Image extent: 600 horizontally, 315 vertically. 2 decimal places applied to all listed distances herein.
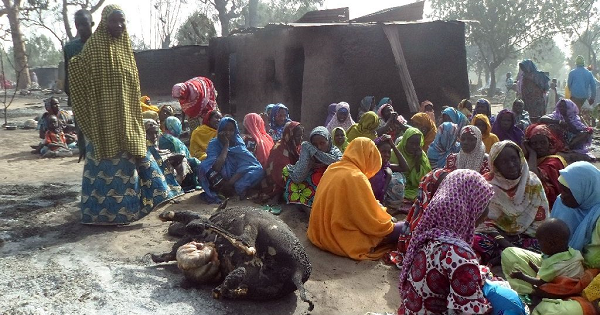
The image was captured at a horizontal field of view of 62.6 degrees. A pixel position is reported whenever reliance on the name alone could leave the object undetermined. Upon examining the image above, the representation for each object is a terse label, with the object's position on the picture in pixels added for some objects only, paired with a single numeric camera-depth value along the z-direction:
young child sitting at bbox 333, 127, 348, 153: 7.02
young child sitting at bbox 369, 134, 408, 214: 6.05
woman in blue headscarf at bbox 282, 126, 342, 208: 5.98
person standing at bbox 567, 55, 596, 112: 12.49
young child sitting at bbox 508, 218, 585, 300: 3.22
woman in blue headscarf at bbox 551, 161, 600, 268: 3.35
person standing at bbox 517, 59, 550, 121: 10.48
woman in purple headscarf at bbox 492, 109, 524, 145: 6.98
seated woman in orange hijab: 4.98
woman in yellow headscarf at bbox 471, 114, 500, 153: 6.80
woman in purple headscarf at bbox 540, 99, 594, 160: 7.08
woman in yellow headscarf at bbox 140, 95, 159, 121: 7.91
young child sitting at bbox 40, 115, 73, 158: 10.37
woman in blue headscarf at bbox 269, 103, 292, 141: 8.53
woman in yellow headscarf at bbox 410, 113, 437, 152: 7.77
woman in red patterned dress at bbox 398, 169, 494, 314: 2.69
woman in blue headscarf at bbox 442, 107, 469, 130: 8.27
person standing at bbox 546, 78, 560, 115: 15.31
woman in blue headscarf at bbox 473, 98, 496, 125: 8.45
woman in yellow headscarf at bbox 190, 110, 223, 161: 7.85
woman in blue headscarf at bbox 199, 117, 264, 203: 6.73
